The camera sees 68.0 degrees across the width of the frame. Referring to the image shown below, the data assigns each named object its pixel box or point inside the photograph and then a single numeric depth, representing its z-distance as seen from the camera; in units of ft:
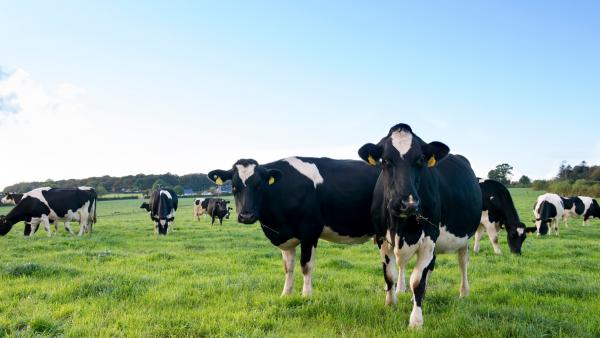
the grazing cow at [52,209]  63.52
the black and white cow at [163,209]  67.77
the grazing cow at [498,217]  42.52
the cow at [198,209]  114.34
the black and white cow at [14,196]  96.99
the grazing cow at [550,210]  68.90
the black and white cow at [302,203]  23.67
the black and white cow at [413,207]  17.37
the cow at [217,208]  96.55
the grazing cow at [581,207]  82.17
